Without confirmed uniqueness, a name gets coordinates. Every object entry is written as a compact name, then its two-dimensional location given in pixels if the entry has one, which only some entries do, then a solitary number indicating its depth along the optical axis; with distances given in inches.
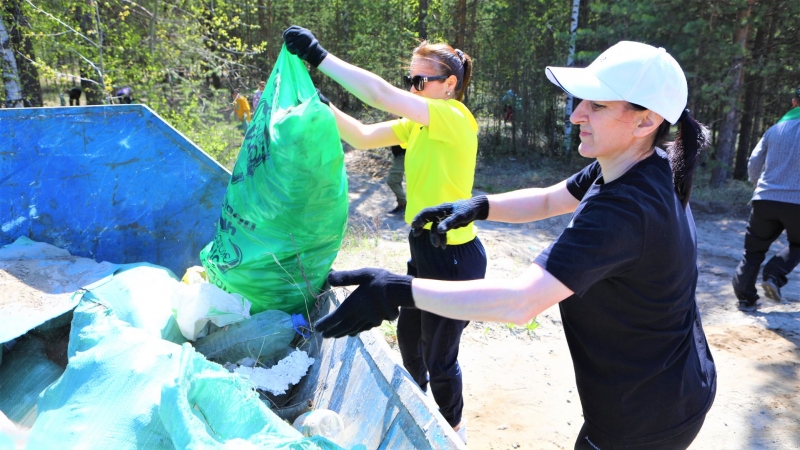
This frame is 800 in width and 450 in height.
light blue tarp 61.6
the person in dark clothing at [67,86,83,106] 416.5
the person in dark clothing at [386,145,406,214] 289.9
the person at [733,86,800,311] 170.9
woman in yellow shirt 89.0
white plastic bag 94.8
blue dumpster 114.1
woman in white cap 52.0
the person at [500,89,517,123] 440.5
